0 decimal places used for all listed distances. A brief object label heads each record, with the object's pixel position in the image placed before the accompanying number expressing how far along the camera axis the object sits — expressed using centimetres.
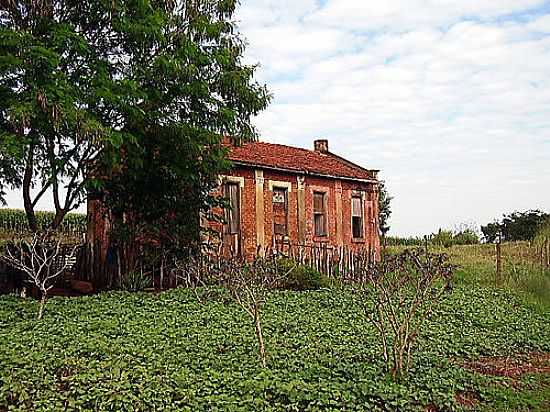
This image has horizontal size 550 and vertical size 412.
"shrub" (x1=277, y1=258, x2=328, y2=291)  1533
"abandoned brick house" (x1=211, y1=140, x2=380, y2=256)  2069
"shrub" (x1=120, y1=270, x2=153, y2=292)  1526
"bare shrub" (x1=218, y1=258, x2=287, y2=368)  762
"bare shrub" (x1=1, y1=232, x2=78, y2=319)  1112
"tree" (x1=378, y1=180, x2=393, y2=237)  3906
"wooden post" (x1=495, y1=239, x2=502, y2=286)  1748
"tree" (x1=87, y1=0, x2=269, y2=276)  1350
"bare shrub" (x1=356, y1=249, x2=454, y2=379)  698
